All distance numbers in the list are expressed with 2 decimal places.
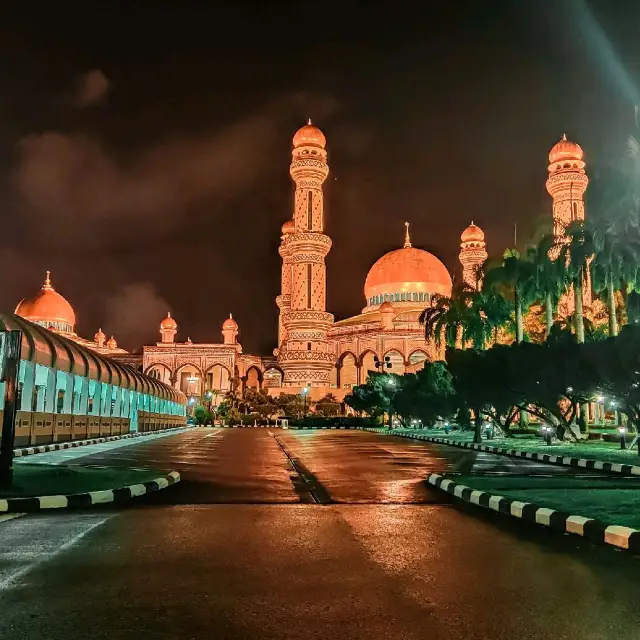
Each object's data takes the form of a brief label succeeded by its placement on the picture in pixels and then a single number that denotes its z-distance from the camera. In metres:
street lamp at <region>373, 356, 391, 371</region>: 82.24
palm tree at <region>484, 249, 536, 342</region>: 38.75
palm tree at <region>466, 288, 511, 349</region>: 44.16
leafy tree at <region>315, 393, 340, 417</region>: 68.12
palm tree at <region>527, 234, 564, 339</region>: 37.25
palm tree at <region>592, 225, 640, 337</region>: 31.73
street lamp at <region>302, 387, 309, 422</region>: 70.61
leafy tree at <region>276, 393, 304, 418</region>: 67.44
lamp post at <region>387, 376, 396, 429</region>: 51.06
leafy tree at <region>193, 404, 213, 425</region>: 71.44
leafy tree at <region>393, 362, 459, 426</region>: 38.72
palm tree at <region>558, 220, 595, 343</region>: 34.00
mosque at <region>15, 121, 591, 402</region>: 70.31
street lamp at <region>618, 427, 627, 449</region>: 21.74
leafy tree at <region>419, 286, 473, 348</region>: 46.81
